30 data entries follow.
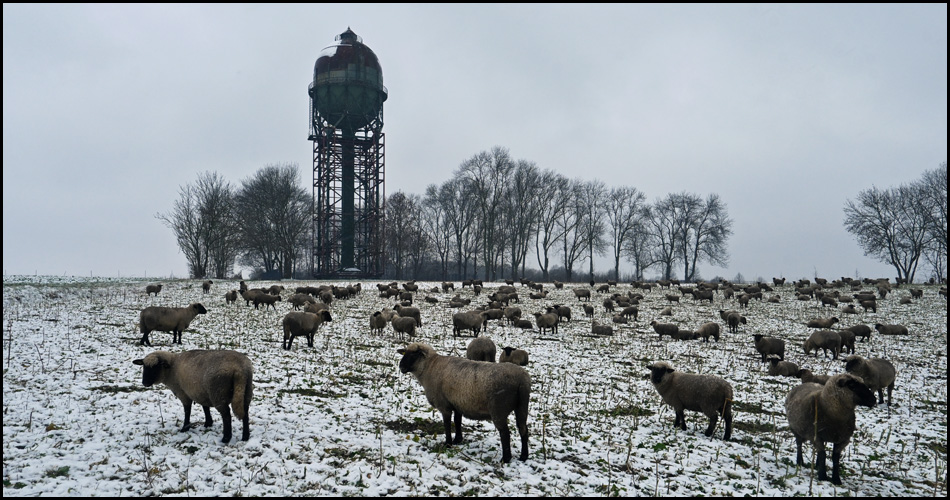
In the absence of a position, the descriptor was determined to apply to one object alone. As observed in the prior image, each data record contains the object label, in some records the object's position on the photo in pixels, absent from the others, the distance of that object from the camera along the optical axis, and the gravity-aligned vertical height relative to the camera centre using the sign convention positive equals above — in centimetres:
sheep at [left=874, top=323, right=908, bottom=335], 2061 -330
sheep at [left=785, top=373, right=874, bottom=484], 672 -234
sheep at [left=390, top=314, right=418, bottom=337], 1706 -272
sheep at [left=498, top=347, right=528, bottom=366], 1298 -295
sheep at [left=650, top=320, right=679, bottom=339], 1936 -316
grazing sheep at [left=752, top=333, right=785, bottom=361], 1561 -313
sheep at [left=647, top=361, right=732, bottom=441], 842 -260
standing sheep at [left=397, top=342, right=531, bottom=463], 670 -208
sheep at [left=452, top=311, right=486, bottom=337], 1827 -274
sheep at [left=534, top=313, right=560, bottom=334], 1994 -295
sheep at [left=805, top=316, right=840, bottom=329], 2134 -316
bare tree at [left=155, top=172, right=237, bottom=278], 4806 +231
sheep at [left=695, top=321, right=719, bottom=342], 1888 -314
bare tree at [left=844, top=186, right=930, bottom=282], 5277 +317
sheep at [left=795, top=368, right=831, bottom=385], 1108 -298
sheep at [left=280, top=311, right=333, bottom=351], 1381 -226
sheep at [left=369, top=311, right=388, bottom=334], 1761 -268
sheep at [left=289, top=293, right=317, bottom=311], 2285 -252
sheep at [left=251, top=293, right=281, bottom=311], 2325 -246
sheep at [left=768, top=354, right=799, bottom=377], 1346 -331
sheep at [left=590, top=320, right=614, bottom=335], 1967 -326
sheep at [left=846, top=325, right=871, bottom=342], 1911 -314
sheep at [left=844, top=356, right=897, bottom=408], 1069 -276
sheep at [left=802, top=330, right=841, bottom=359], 1612 -301
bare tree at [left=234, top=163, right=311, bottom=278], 5238 +392
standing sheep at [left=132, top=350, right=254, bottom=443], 692 -201
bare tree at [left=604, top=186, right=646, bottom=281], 7131 +574
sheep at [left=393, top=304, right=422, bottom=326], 1981 -265
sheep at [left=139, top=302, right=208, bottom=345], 1295 -201
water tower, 5434 +1139
